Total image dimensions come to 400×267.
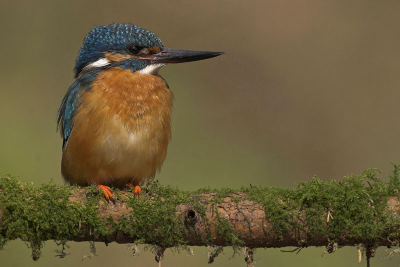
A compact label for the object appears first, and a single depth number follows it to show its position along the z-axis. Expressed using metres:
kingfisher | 6.83
